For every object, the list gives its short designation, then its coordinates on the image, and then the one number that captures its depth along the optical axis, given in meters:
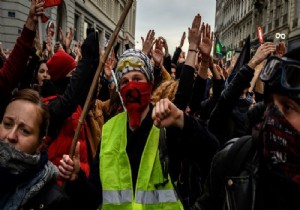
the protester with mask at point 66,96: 2.88
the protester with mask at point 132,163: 2.07
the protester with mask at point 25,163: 1.95
